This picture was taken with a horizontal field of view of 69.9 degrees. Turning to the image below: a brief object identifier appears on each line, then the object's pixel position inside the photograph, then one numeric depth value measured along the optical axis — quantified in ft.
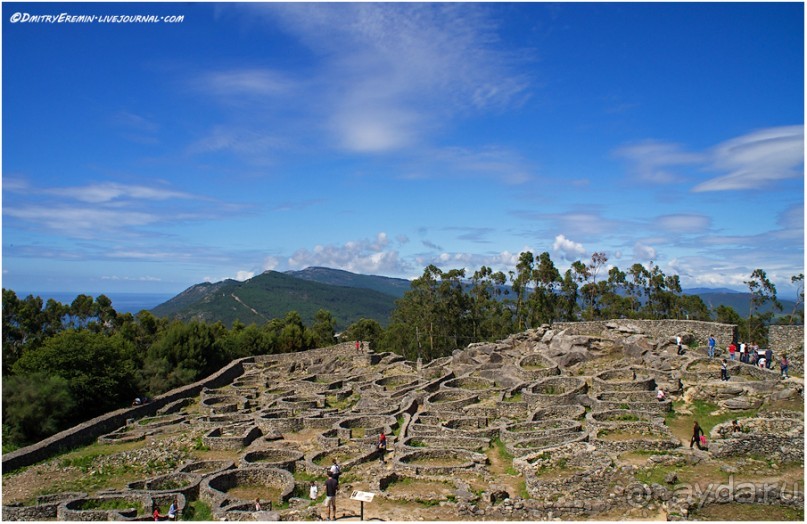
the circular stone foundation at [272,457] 82.23
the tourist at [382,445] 83.93
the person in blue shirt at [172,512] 66.75
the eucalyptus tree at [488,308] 226.79
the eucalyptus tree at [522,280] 223.10
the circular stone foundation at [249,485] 72.18
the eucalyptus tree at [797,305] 185.26
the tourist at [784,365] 92.82
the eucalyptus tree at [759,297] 194.49
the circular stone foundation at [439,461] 72.23
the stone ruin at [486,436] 57.57
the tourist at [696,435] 68.23
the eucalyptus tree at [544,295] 220.23
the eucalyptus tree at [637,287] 216.54
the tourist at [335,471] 65.21
